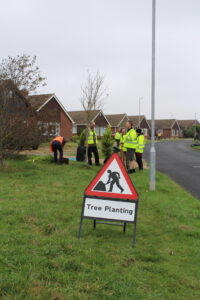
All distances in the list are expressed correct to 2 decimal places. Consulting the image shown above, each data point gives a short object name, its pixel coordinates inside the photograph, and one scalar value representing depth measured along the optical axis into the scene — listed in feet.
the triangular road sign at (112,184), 14.79
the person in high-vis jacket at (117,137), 62.85
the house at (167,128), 267.59
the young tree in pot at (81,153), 49.21
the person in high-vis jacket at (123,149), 41.20
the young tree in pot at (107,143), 58.39
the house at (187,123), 335.67
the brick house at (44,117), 45.25
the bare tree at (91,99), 54.80
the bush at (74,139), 131.17
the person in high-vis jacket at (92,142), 42.19
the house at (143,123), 238.07
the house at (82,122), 167.43
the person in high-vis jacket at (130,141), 35.50
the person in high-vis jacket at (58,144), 41.27
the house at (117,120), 199.02
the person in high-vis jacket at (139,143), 38.40
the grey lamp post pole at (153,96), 27.71
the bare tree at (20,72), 38.04
